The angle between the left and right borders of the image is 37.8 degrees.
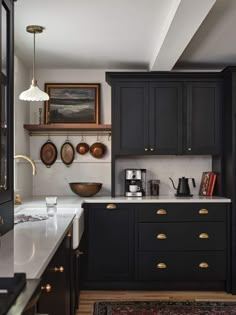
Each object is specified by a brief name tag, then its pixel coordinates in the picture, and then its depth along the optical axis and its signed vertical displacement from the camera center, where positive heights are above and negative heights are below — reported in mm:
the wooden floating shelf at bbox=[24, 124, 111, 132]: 3738 +319
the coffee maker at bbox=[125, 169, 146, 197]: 3685 -289
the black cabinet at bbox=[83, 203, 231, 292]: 3446 -896
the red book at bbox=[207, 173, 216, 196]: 3729 -297
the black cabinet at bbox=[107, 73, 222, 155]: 3658 +452
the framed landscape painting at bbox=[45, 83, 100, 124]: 3858 +598
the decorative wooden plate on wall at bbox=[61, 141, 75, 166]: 3923 +36
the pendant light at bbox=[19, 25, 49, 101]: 2844 +521
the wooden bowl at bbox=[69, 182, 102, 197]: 3635 -340
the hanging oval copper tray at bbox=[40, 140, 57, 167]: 3911 +24
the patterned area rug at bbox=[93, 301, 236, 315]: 2953 -1336
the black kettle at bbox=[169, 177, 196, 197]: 3741 -343
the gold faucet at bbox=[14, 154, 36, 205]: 3153 -404
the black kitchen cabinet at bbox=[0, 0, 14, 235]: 1903 +248
